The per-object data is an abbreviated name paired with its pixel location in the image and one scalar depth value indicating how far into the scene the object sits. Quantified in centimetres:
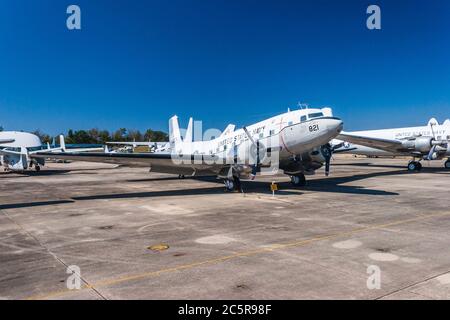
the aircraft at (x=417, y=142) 3261
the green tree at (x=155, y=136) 18574
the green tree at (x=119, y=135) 18665
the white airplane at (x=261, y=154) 1714
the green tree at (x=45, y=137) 17179
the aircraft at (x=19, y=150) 3906
